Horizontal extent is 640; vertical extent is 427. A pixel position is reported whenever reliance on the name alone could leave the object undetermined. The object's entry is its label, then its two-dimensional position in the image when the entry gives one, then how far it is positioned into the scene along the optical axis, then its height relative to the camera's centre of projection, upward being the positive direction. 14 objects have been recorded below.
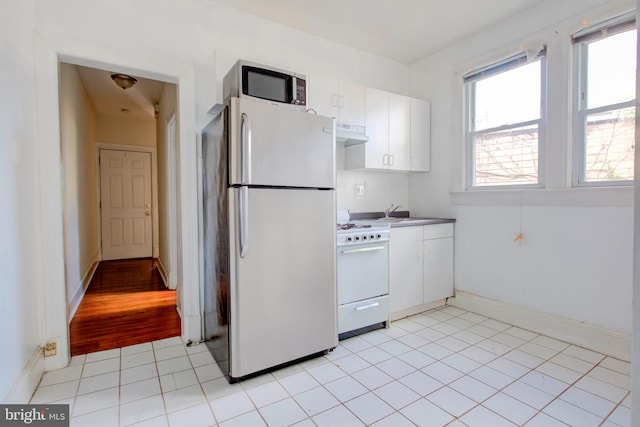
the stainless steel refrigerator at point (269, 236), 1.86 -0.20
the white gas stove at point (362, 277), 2.45 -0.58
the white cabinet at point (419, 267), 2.80 -0.59
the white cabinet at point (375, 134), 3.02 +0.66
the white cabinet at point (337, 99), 2.70 +0.91
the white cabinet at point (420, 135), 3.37 +0.72
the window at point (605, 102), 2.19 +0.70
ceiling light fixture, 3.48 +1.36
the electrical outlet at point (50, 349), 2.01 -0.90
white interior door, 5.74 +0.02
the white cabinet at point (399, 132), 3.19 +0.71
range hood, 2.80 +0.62
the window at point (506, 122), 2.68 +0.72
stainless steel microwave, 2.06 +0.80
